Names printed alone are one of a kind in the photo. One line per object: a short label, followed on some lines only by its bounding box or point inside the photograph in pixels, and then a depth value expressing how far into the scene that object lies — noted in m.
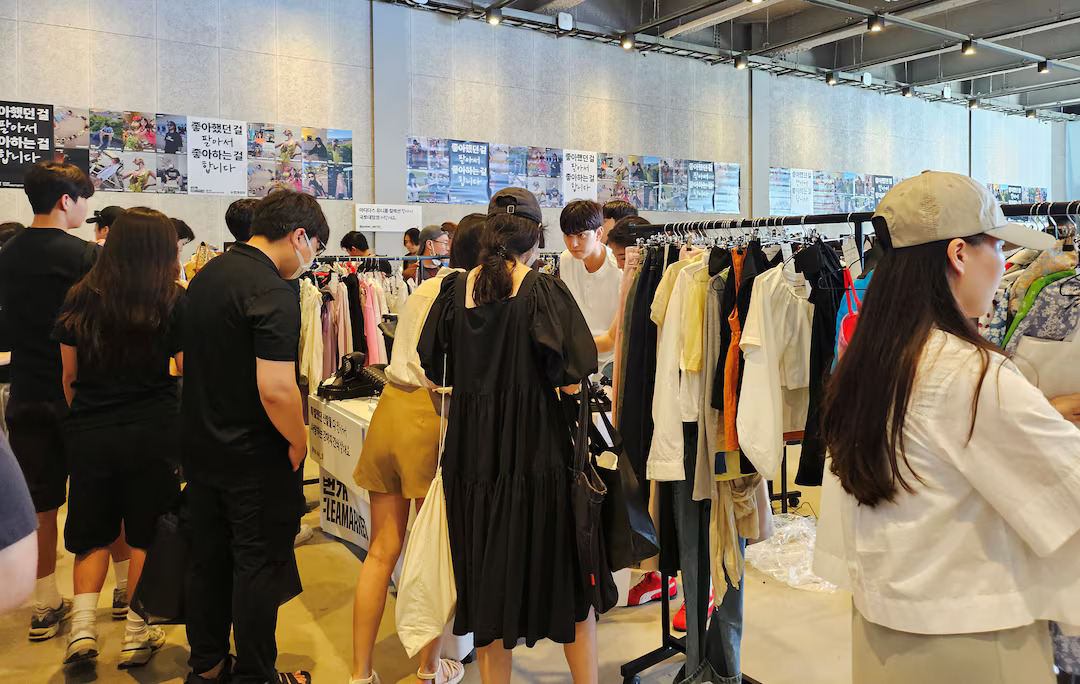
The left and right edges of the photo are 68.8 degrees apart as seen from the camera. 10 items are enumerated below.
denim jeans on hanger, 2.45
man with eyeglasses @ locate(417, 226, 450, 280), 6.11
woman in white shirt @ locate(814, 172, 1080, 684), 1.19
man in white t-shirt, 3.92
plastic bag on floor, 3.71
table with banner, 3.47
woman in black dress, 2.10
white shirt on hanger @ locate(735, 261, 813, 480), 2.13
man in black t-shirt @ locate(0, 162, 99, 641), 3.07
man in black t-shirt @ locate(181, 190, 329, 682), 2.32
